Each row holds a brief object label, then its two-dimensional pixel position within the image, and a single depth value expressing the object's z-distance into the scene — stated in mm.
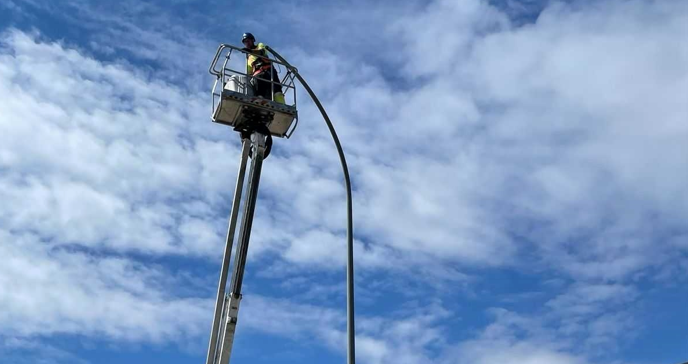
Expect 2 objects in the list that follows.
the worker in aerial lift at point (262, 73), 16562
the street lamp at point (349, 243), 12852
